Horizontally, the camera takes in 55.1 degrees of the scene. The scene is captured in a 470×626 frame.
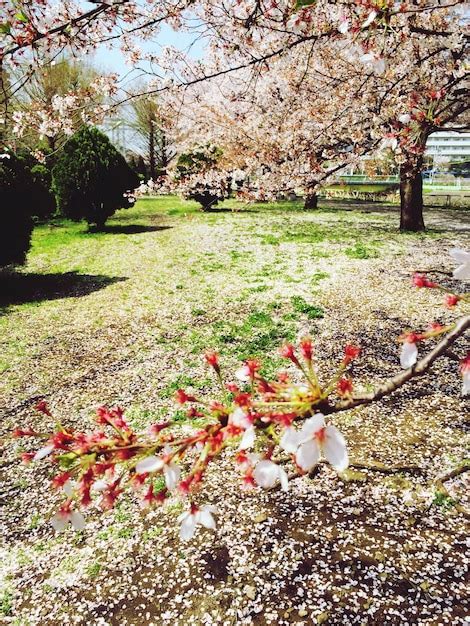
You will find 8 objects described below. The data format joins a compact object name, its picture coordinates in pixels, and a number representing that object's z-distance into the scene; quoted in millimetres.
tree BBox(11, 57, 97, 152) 24828
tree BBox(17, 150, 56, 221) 10016
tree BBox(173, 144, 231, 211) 17797
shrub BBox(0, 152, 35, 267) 9240
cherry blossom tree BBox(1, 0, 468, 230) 2822
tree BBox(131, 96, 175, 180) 37688
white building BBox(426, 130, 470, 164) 88419
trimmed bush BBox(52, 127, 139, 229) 14750
